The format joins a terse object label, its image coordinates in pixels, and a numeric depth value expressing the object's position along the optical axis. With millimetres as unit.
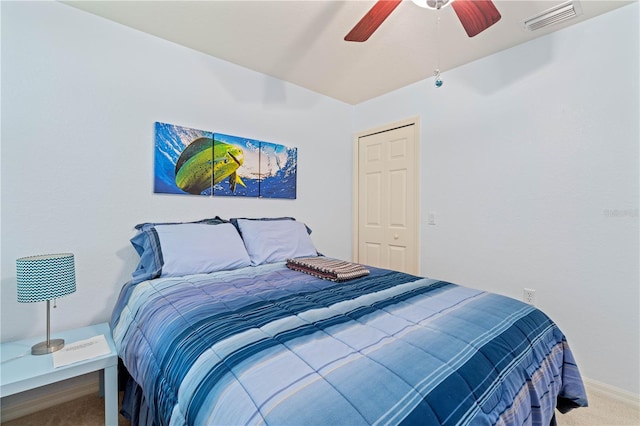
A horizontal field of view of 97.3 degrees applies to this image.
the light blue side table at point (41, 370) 1243
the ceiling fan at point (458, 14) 1412
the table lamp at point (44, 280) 1372
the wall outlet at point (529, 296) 2172
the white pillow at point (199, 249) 1827
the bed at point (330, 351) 712
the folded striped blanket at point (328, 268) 1737
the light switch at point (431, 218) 2766
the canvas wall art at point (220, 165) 2205
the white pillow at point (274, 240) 2225
